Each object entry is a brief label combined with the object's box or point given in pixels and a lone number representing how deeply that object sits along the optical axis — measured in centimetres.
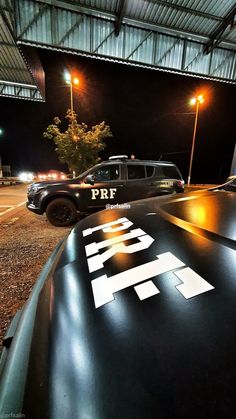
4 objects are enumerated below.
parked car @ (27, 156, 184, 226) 577
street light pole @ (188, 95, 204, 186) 1640
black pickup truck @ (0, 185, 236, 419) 57
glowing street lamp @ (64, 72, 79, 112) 1354
